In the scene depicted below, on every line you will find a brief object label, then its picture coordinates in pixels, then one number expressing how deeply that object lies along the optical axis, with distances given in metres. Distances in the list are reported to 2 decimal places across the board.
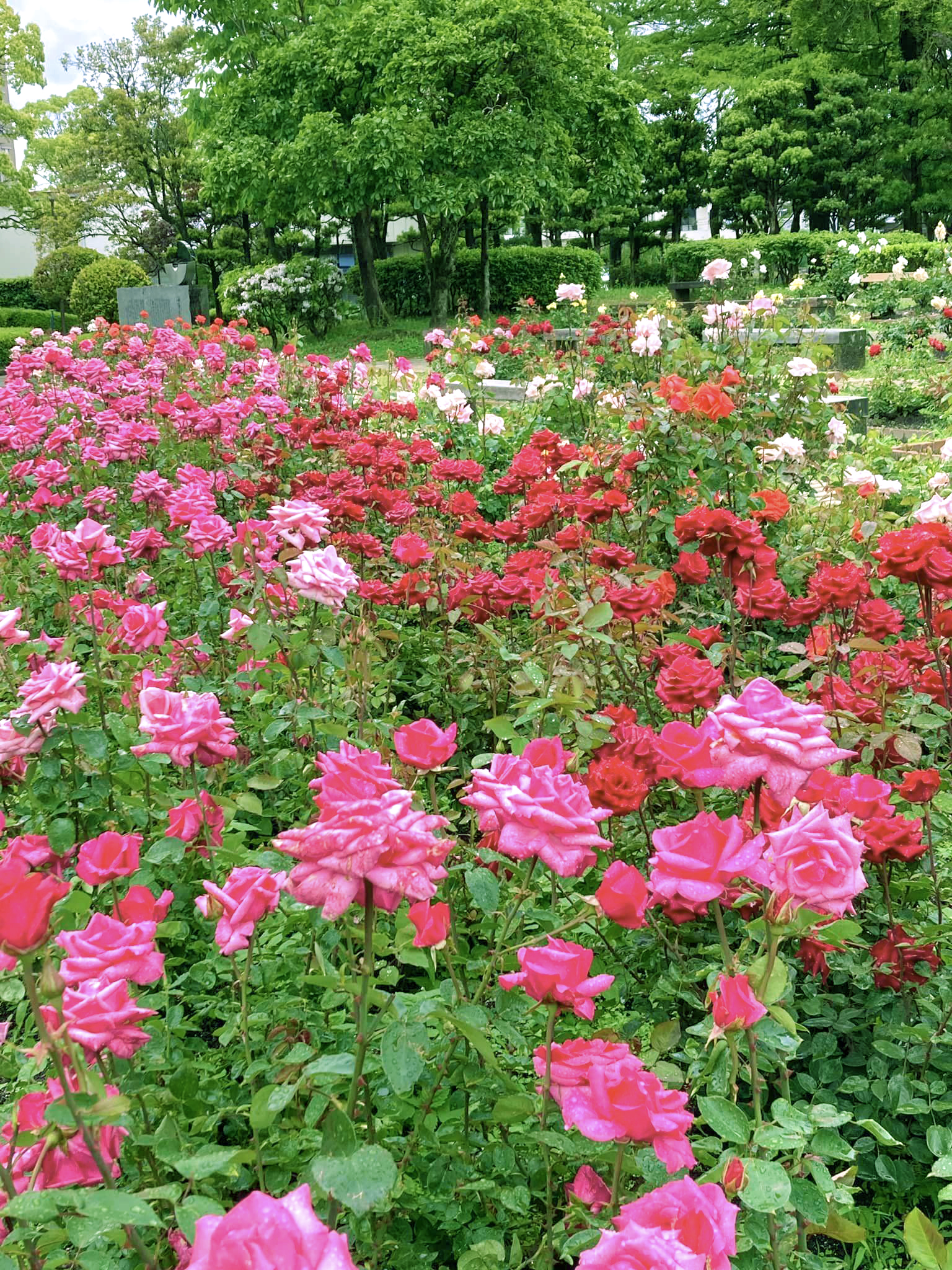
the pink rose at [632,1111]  0.89
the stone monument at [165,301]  15.98
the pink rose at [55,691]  1.52
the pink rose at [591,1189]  1.10
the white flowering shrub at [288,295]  17.50
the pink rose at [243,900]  1.09
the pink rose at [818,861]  0.91
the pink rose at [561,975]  0.95
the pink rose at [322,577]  1.80
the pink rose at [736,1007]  0.93
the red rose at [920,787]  1.58
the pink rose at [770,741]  1.00
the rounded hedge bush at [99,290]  19.17
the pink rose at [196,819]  1.54
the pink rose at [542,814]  0.97
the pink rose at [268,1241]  0.57
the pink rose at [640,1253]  0.67
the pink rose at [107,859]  1.23
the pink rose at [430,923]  1.12
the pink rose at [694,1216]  0.73
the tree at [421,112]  17.34
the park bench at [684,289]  18.25
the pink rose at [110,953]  0.96
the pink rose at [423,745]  1.22
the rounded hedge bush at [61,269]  27.05
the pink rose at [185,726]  1.35
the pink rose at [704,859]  0.95
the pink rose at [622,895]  1.05
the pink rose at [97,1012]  0.92
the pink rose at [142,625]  2.14
